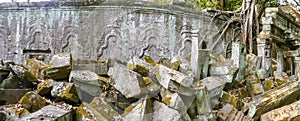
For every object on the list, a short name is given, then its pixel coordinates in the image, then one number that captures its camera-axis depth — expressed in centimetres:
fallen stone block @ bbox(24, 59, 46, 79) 294
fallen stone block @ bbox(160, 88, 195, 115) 232
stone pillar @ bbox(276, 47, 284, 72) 754
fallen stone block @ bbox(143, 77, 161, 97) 245
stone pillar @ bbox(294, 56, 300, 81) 690
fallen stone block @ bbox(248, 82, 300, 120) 284
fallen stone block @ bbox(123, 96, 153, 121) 219
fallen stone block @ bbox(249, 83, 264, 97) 387
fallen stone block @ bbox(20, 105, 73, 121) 199
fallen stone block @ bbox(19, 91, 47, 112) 228
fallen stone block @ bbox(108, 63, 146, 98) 232
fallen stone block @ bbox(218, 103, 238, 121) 272
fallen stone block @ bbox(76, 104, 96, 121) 224
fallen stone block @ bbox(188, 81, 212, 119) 264
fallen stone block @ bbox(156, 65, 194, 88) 244
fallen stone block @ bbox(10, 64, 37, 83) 275
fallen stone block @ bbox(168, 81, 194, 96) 243
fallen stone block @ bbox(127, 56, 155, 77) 272
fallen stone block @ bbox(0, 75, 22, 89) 273
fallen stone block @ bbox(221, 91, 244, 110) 306
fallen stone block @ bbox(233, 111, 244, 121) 277
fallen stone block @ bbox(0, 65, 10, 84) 287
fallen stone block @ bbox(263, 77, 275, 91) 429
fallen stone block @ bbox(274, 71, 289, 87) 462
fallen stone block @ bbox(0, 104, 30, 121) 216
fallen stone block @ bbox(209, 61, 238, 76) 336
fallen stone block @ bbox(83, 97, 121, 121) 227
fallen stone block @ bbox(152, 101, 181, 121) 221
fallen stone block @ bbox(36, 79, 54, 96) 251
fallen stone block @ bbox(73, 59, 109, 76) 282
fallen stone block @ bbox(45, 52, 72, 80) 264
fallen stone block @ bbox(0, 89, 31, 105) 261
